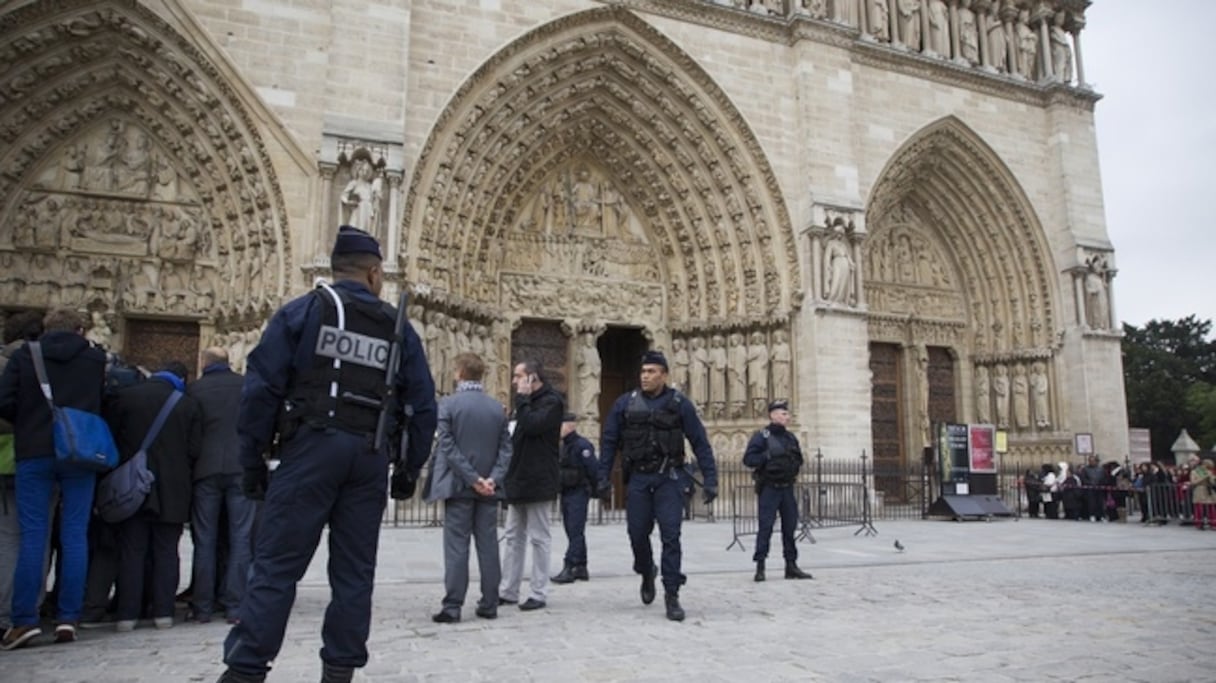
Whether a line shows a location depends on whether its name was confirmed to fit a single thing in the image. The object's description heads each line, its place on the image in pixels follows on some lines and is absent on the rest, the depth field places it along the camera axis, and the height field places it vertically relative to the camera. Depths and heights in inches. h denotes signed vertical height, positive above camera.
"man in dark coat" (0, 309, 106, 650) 171.8 -2.8
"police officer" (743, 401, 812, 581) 276.1 -3.7
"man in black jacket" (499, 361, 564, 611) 221.5 -1.9
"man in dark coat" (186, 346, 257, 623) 200.8 -10.4
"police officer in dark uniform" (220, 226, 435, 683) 114.9 +0.1
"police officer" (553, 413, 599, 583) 270.4 -9.4
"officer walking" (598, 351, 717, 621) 212.8 +1.2
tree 1526.8 +170.7
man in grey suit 203.2 -3.3
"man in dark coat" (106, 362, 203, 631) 193.0 -8.9
